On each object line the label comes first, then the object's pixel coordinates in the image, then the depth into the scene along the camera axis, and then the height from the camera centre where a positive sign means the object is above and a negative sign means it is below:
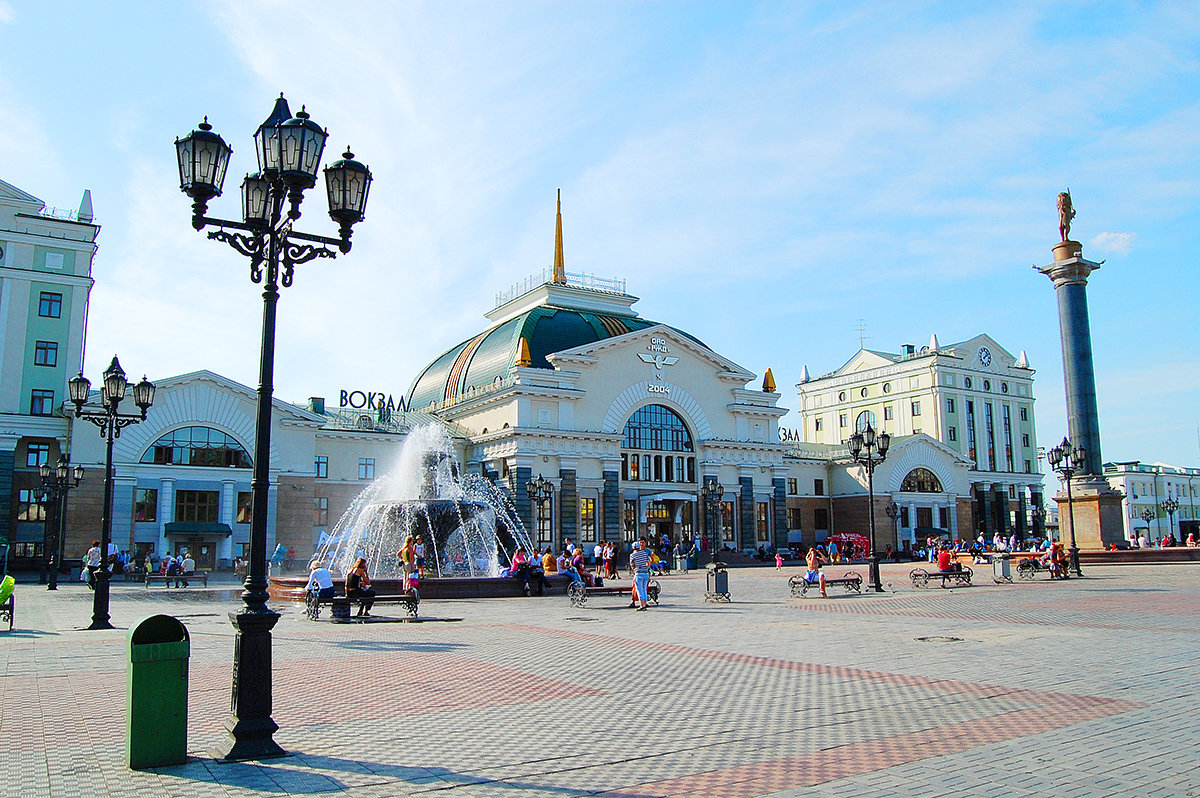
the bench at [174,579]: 31.06 -1.62
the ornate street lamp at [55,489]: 29.19 +1.61
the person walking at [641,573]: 21.52 -1.10
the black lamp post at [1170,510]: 99.83 +1.12
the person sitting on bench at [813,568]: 25.27 -1.21
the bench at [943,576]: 27.50 -1.63
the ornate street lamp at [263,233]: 7.32 +2.86
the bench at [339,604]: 18.25 -1.51
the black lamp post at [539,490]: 40.03 +1.78
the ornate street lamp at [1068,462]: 30.91 +2.10
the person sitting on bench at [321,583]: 18.95 -1.10
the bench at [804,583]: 24.77 -1.61
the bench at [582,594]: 22.03 -1.62
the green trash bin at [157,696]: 6.85 -1.25
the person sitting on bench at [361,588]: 18.81 -1.18
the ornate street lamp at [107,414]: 17.20 +2.65
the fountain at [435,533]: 27.06 -0.09
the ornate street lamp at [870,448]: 26.75 +2.34
